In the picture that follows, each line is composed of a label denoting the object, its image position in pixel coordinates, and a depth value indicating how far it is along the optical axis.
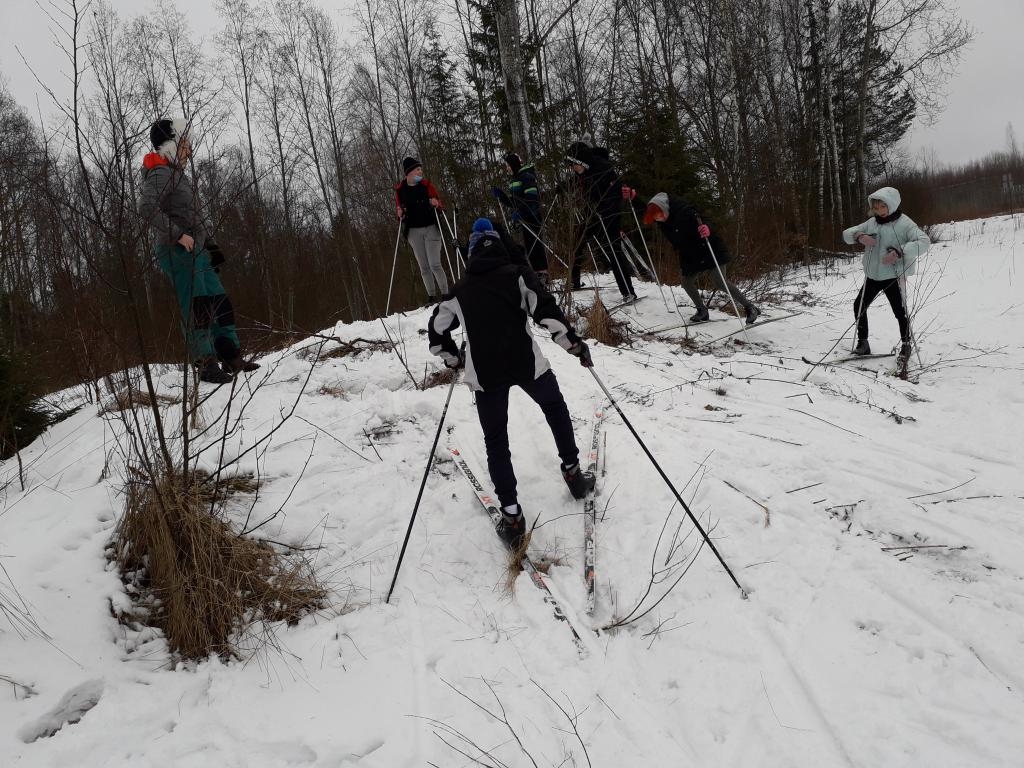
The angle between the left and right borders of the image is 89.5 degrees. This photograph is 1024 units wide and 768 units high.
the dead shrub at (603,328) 7.12
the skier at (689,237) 7.41
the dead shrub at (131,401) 2.75
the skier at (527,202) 7.84
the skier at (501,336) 3.26
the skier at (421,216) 7.36
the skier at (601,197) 7.63
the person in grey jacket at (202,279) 4.38
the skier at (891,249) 5.84
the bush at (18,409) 4.41
